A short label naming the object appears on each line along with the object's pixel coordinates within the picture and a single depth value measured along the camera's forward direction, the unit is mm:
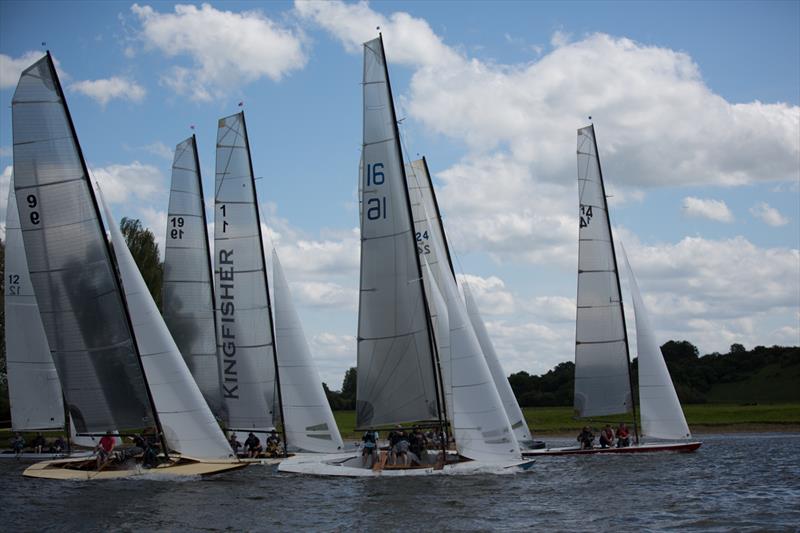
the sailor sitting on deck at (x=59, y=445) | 42406
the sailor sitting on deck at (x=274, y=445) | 38481
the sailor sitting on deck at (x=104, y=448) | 31203
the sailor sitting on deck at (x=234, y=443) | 39125
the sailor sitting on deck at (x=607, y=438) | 41969
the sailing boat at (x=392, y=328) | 30219
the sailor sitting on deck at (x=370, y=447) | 30969
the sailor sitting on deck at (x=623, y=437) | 41531
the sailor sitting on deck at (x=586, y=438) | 41500
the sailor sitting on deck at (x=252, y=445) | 38394
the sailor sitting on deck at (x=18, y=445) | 43125
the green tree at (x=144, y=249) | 65562
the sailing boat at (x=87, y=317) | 30609
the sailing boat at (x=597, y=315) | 43344
